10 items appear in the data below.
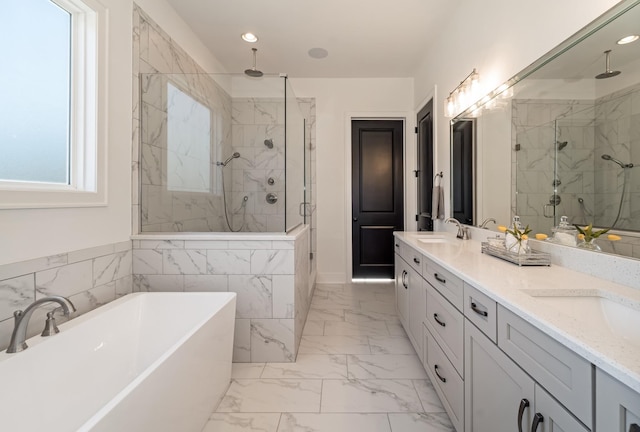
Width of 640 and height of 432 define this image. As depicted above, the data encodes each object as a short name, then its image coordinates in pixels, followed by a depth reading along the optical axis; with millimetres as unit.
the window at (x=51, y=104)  1288
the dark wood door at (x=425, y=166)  3229
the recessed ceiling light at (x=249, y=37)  2872
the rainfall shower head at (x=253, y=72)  2667
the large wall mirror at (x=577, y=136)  1038
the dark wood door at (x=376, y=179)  3914
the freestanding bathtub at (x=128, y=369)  970
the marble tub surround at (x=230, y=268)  1981
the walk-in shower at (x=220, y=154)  2246
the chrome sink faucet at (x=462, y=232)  2291
